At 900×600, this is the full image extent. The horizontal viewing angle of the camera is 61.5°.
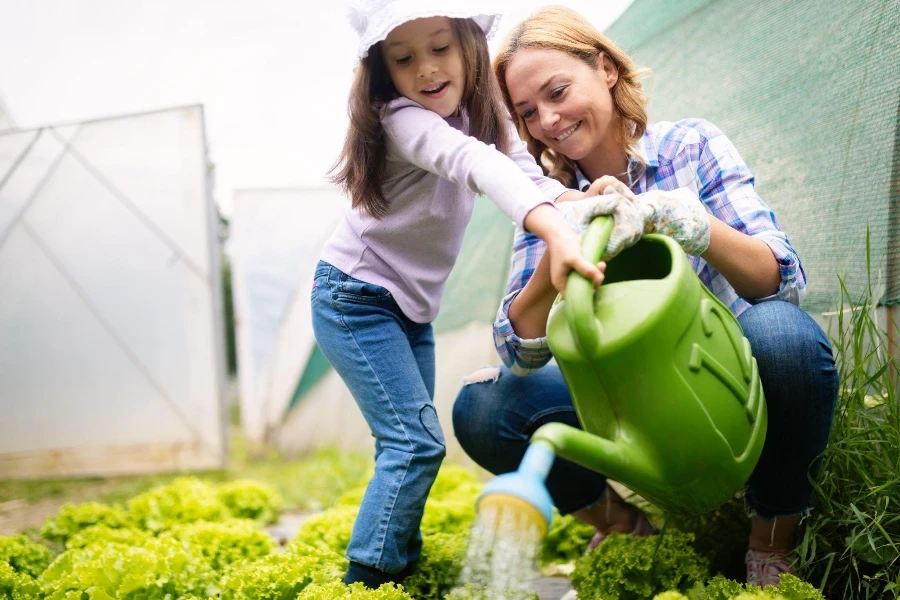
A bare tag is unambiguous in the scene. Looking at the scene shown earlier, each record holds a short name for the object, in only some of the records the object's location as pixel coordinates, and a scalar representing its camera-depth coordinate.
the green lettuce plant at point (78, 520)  2.60
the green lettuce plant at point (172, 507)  2.77
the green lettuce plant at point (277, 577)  1.65
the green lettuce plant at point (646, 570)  1.50
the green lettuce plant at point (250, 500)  3.15
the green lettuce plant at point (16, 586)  1.79
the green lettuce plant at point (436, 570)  1.76
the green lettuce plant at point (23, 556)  2.01
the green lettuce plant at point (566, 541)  2.18
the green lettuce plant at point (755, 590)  1.30
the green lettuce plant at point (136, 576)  1.70
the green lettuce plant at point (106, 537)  2.25
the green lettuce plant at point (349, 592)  1.43
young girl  1.59
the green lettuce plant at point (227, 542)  2.13
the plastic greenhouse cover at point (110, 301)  4.46
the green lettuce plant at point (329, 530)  2.16
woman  1.44
